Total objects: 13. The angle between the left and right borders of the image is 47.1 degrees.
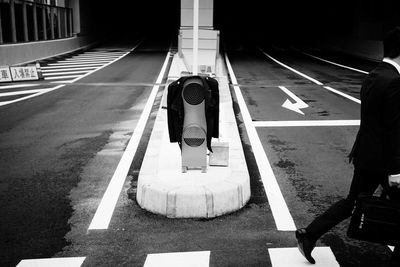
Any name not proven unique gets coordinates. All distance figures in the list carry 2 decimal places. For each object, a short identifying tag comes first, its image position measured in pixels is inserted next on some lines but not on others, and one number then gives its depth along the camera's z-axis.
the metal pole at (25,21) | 22.72
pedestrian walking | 3.44
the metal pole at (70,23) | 33.06
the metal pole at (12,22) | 21.17
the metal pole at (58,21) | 29.77
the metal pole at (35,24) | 24.57
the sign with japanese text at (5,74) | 15.85
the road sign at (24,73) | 16.14
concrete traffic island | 5.11
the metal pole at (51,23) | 28.00
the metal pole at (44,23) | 26.48
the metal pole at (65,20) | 31.25
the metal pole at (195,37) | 6.11
